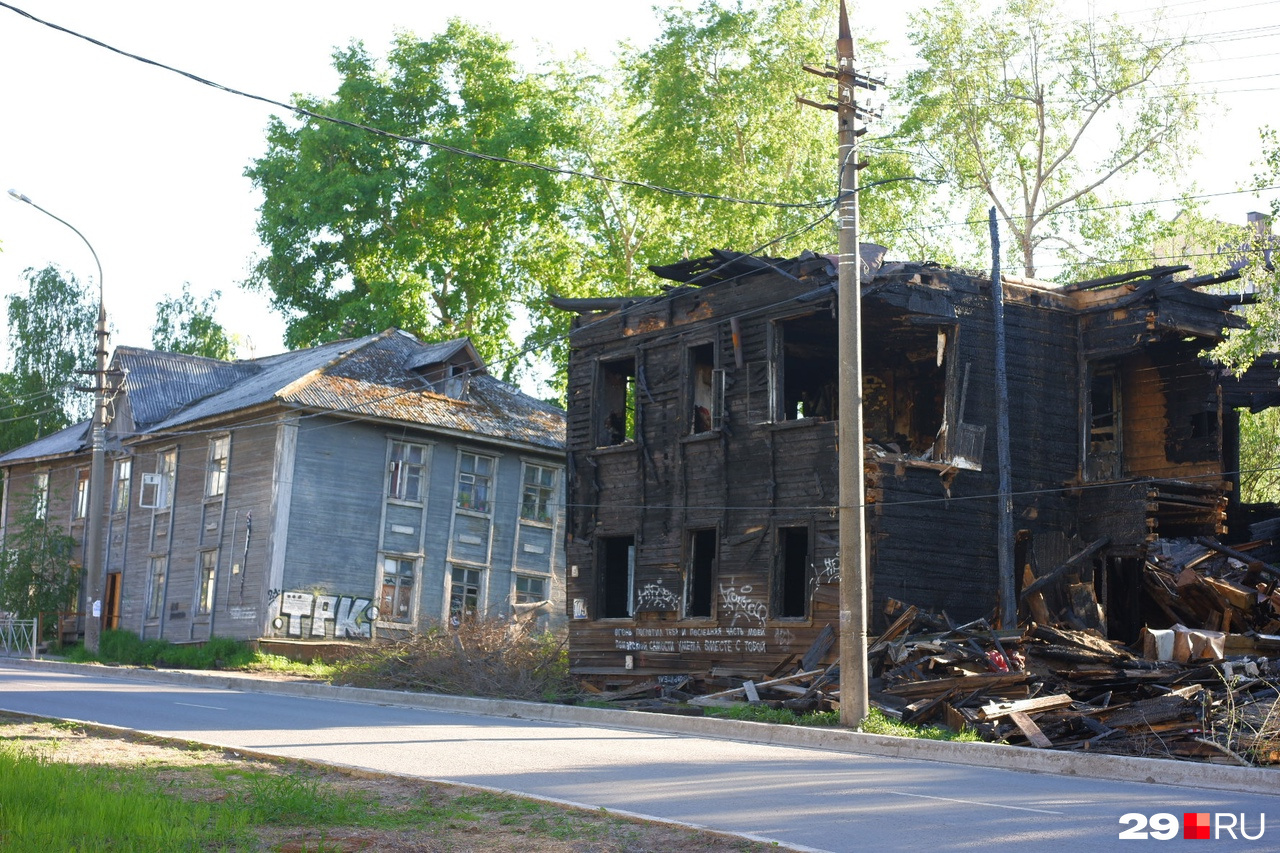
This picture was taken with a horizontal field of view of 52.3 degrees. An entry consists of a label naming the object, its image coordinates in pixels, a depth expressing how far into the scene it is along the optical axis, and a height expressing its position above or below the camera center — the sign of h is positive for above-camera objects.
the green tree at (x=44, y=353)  58.97 +11.17
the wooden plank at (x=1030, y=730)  14.86 -1.03
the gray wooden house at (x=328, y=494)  35.81 +3.53
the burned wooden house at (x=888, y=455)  22.83 +3.40
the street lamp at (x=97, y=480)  32.91 +3.12
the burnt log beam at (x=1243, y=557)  24.20 +1.74
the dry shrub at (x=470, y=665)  23.05 -0.86
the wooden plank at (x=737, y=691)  20.42 -0.97
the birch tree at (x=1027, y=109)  38.03 +15.81
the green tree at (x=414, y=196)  45.28 +14.69
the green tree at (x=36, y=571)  41.12 +0.97
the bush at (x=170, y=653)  34.06 -1.25
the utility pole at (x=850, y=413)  16.61 +2.86
